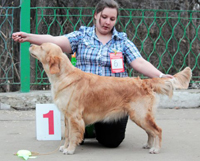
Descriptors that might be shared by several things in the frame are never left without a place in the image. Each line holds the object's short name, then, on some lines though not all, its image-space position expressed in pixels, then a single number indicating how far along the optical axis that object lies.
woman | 8.23
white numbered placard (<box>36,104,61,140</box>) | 8.73
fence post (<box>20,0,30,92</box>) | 12.85
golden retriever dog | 7.37
